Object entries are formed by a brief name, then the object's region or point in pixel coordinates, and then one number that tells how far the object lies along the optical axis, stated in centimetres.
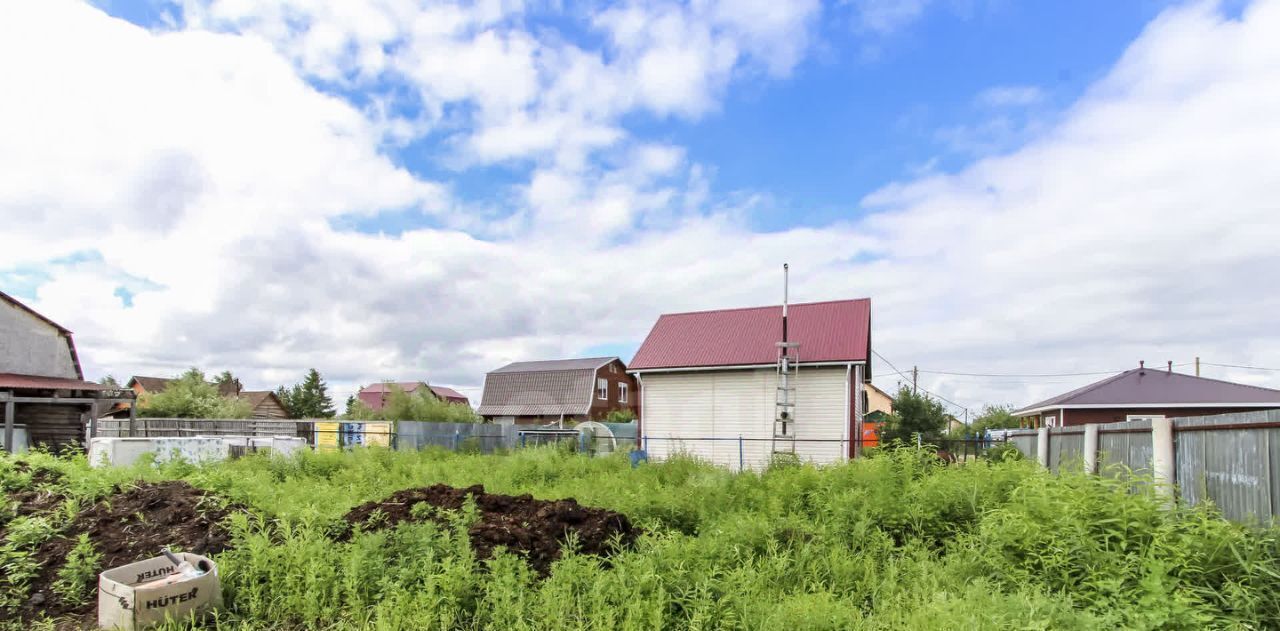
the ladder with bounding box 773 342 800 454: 1619
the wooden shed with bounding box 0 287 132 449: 1755
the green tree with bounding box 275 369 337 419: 4841
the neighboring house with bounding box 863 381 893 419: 5469
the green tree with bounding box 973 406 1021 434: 3984
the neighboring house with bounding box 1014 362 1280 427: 2112
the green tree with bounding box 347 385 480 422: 3159
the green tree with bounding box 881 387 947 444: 2130
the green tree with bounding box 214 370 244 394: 5181
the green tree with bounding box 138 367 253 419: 2722
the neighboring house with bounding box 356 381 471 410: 6812
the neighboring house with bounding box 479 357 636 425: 3597
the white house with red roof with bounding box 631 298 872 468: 1631
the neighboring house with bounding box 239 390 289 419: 4588
